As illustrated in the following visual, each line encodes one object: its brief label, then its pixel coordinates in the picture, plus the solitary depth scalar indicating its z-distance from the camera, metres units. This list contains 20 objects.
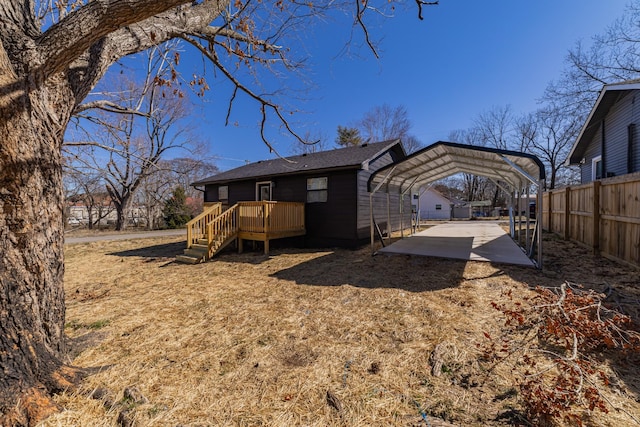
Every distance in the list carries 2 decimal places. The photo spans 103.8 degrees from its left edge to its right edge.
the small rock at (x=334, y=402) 1.88
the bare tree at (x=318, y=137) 23.78
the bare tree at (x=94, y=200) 20.31
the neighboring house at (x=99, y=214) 22.31
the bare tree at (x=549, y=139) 23.75
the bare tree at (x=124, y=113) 3.25
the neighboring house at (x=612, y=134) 7.92
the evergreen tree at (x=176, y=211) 21.28
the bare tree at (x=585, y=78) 12.94
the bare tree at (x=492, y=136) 30.75
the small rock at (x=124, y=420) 1.75
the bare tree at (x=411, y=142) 27.83
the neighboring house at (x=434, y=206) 32.66
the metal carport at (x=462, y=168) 5.39
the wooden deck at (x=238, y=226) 7.80
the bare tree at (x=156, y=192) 22.53
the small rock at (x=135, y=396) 1.96
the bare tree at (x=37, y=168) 1.76
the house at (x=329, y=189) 8.88
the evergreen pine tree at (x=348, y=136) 25.75
